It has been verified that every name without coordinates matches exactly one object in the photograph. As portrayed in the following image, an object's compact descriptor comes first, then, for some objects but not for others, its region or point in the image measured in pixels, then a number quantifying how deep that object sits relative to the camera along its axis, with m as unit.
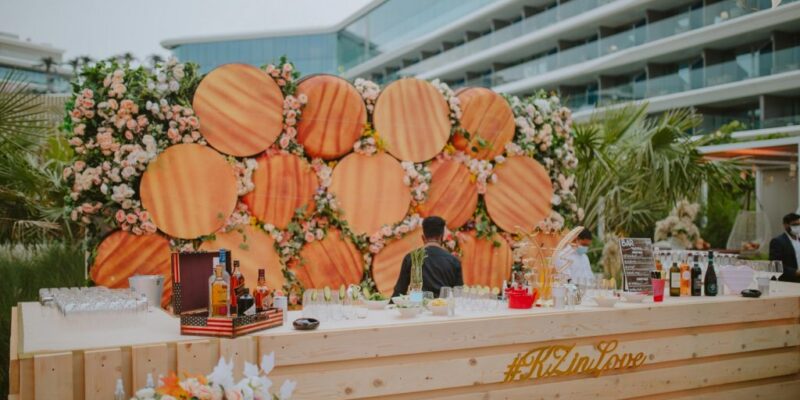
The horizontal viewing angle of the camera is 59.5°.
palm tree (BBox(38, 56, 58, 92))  39.06
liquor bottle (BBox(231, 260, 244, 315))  3.26
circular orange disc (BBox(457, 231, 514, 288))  6.68
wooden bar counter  2.87
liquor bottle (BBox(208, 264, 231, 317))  3.18
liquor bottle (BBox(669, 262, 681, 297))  4.80
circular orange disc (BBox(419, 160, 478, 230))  6.56
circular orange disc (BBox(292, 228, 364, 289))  5.94
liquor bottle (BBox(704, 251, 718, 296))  4.80
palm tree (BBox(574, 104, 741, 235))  8.67
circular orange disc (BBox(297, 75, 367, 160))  6.02
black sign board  4.55
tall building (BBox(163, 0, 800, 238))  22.47
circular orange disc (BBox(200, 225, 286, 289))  5.60
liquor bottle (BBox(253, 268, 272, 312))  3.49
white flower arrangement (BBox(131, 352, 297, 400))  2.34
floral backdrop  5.21
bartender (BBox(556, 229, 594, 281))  6.65
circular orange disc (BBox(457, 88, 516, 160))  6.80
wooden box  3.12
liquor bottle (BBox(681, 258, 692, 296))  4.85
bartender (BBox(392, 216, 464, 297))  4.90
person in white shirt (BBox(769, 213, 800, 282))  7.29
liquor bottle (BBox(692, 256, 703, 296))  4.81
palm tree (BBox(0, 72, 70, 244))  5.88
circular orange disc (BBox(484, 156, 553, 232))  6.85
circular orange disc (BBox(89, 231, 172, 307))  5.18
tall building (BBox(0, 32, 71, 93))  45.28
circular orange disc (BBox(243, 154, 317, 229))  5.77
